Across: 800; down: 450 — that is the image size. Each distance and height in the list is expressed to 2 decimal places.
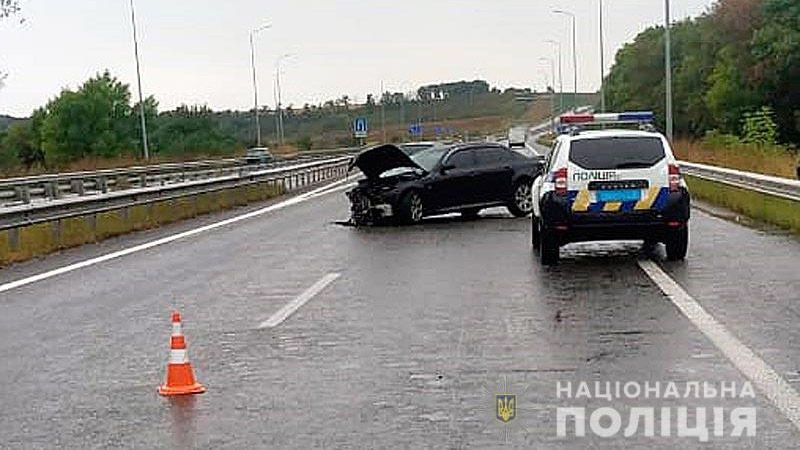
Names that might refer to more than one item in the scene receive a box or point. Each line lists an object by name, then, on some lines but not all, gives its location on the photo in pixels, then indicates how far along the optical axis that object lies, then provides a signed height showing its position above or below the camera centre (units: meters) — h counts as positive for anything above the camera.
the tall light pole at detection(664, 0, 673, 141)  38.47 +0.39
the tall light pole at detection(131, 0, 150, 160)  60.25 -2.14
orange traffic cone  8.12 -1.83
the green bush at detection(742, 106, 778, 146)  52.04 -2.86
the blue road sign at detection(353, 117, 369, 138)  75.24 -2.55
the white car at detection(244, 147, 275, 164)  61.12 -3.40
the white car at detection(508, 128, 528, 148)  74.12 -3.65
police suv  14.62 -1.45
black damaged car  23.03 -1.91
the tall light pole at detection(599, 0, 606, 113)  60.69 -0.42
